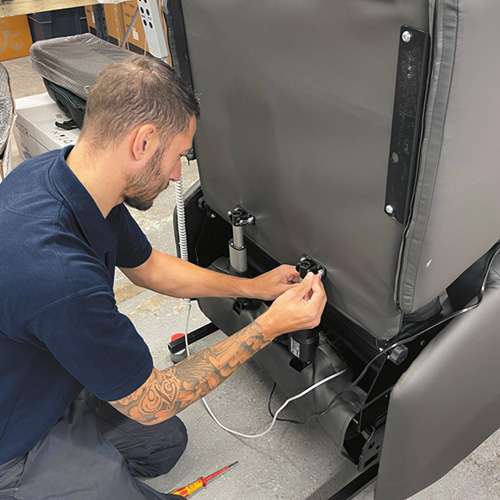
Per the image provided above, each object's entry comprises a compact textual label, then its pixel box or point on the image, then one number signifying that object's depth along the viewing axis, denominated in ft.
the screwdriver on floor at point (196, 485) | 4.42
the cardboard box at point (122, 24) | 11.47
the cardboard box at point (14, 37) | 13.04
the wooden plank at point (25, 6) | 7.50
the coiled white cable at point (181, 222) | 4.50
